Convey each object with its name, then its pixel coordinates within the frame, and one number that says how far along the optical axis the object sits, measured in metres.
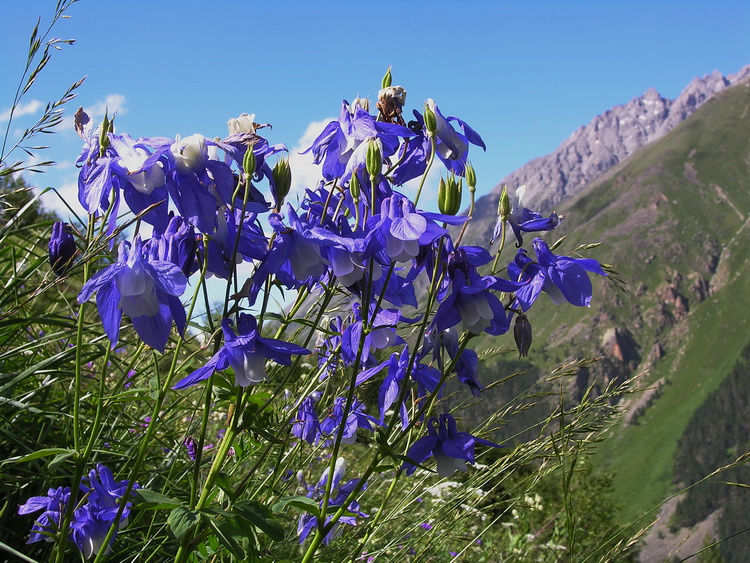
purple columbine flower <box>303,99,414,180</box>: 0.60
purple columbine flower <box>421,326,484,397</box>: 0.61
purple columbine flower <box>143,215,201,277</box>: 0.55
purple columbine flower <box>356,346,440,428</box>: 0.65
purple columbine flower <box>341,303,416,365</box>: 0.63
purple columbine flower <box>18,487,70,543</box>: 0.68
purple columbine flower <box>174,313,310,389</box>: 0.53
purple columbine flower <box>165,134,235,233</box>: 0.54
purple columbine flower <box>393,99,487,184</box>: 0.63
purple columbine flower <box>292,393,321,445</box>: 0.80
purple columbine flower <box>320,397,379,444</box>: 0.75
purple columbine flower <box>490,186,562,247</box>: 0.62
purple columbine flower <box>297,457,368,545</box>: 0.76
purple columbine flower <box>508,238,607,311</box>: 0.59
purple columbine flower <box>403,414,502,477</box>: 0.63
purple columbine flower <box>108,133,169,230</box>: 0.55
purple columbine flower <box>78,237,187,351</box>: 0.50
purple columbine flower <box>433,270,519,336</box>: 0.57
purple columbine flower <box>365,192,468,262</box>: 0.55
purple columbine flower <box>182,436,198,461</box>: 0.90
